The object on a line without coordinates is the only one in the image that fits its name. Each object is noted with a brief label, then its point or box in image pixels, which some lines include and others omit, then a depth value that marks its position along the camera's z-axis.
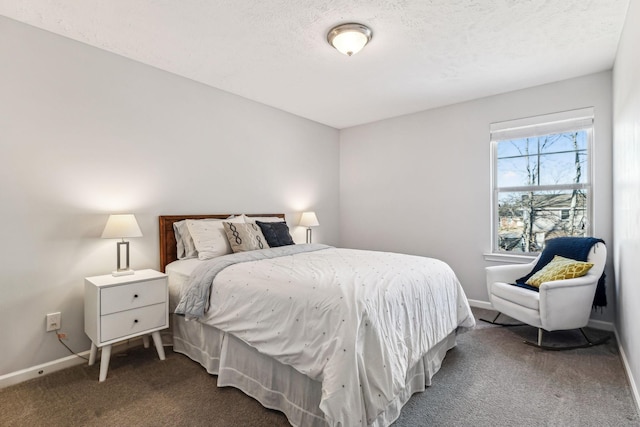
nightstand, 2.20
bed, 1.56
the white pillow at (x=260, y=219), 3.48
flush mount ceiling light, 2.31
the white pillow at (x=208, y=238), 2.88
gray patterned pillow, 3.00
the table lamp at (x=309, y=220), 4.29
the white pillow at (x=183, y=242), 2.96
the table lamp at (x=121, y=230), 2.41
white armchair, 2.61
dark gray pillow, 3.29
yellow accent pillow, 2.73
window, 3.31
